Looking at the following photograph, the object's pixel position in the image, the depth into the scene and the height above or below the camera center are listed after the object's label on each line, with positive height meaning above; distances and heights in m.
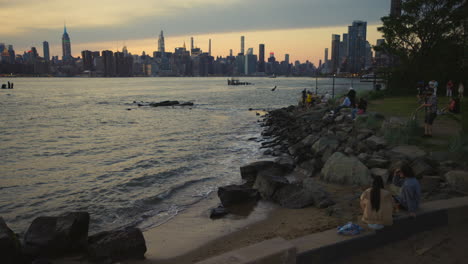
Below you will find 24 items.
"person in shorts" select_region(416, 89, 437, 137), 13.74 -1.11
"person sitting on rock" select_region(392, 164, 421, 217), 6.82 -2.15
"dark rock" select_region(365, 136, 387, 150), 13.70 -2.36
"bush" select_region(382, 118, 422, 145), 13.67 -2.00
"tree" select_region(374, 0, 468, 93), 33.12 +4.08
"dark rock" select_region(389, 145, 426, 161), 11.64 -2.38
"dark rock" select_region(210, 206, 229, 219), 10.16 -3.71
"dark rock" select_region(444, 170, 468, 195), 8.74 -2.46
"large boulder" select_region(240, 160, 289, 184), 13.73 -3.31
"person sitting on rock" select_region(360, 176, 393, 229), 6.31 -2.25
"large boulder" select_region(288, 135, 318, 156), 16.93 -3.06
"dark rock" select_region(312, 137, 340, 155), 15.33 -2.71
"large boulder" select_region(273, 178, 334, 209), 9.79 -3.25
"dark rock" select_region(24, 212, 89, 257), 7.56 -3.27
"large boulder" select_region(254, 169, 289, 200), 11.21 -3.22
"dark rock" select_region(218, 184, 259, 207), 10.94 -3.47
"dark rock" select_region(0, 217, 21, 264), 6.69 -3.11
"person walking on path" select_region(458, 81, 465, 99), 27.20 -0.68
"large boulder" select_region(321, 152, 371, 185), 10.91 -2.81
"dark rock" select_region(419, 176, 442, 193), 9.10 -2.63
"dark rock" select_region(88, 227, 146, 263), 7.32 -3.40
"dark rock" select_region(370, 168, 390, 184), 10.41 -2.71
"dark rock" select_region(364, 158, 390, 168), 11.48 -2.62
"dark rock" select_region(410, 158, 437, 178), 10.07 -2.46
